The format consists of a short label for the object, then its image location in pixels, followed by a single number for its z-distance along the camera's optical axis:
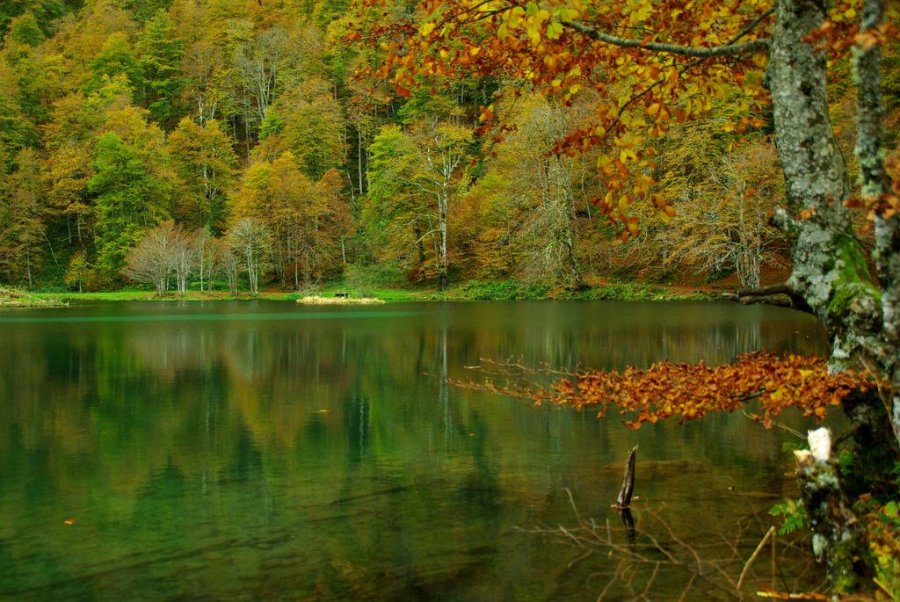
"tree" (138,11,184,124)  82.81
